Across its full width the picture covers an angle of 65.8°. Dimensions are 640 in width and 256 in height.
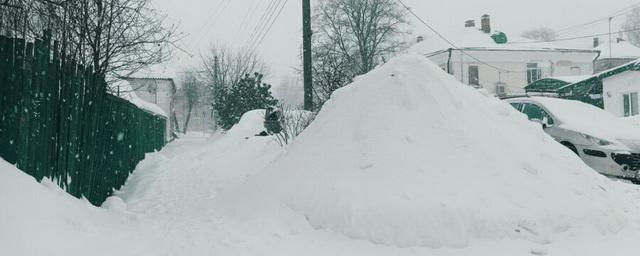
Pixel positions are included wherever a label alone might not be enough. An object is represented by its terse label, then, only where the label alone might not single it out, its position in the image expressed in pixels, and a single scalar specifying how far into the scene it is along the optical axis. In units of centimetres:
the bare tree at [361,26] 3366
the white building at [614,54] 4397
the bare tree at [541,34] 8180
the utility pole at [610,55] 4359
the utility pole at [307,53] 1281
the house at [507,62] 3800
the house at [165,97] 4928
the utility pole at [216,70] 4899
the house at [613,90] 2112
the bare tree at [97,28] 726
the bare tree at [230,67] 5453
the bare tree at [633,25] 6506
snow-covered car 858
